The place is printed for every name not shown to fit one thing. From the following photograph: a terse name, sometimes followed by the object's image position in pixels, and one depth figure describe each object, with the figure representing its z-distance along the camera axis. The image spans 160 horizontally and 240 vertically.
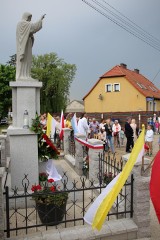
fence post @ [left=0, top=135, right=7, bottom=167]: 5.97
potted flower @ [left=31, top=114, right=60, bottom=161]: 4.89
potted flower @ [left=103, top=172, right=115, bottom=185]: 4.81
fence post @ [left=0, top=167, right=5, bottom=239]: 3.07
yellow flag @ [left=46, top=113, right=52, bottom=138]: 7.39
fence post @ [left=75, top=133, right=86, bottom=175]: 6.45
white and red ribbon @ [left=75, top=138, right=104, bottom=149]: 5.24
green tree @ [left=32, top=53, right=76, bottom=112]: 29.90
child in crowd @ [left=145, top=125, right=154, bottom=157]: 9.39
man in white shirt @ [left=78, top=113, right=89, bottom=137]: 8.80
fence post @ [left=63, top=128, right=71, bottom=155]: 8.65
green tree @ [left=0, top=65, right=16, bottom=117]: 31.71
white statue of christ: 4.77
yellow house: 26.00
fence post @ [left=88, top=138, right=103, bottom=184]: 5.26
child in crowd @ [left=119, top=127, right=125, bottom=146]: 11.69
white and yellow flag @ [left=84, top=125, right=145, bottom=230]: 2.12
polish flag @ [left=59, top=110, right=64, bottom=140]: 9.31
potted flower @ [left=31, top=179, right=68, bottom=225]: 3.66
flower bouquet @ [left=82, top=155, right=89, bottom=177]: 6.09
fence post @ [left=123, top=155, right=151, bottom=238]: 3.45
